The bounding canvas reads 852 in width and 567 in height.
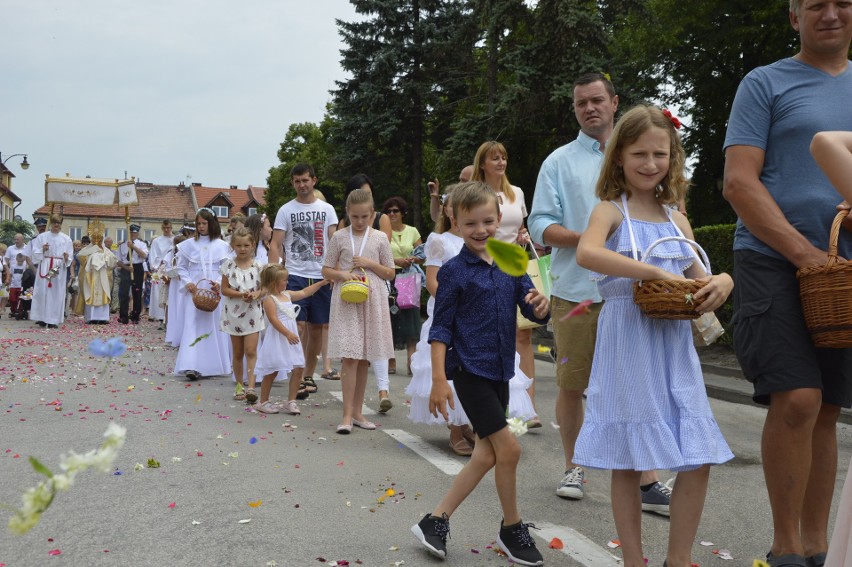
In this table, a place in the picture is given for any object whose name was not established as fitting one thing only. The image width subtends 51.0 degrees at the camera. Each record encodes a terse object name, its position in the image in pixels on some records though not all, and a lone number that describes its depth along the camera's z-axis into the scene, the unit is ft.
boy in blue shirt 12.84
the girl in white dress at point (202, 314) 34.99
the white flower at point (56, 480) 5.71
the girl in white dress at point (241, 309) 28.91
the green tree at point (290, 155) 204.64
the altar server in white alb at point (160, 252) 68.23
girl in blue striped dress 10.55
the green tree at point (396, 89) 116.88
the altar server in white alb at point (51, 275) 73.56
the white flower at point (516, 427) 12.57
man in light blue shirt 15.89
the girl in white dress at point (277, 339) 25.94
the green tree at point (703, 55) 74.69
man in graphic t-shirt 29.58
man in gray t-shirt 11.15
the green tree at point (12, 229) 206.49
